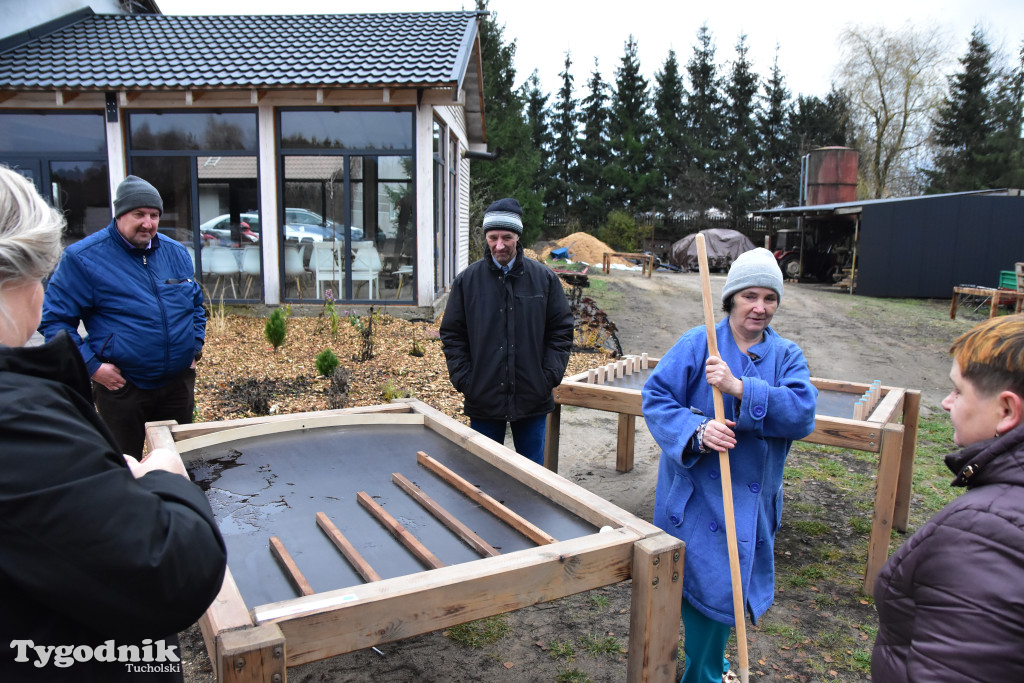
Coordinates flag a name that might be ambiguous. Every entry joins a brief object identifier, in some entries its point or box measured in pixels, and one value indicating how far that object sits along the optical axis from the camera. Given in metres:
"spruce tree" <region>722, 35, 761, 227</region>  37.09
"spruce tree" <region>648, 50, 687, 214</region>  37.50
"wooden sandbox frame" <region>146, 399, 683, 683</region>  1.40
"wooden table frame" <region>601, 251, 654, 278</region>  21.87
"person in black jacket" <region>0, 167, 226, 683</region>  0.95
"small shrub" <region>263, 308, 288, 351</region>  7.64
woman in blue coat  2.21
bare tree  32.44
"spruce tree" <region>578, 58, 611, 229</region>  38.53
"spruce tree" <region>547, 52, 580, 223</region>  39.53
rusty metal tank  27.14
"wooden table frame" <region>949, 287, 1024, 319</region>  12.60
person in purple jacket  1.12
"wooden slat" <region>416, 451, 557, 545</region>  1.97
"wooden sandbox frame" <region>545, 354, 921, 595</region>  3.44
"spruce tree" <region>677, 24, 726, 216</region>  36.41
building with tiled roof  10.27
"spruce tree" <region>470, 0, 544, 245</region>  22.50
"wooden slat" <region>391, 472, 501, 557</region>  1.89
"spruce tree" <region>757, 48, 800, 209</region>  37.72
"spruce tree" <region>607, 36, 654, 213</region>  38.00
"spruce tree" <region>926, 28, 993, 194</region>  32.28
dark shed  17.52
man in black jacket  3.59
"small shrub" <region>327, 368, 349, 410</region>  6.15
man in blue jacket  3.34
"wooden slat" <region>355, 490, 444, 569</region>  1.81
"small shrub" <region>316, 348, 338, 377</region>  6.38
